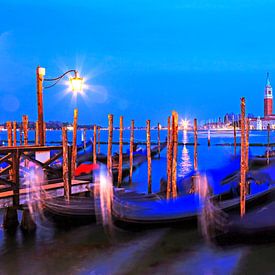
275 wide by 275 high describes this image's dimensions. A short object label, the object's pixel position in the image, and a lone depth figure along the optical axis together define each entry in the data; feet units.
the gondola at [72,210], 22.58
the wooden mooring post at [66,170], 23.11
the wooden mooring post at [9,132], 39.62
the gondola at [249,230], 19.35
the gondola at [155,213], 21.77
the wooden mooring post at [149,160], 35.19
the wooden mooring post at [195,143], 43.78
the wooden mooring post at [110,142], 37.68
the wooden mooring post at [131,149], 41.63
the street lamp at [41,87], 25.90
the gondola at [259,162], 49.96
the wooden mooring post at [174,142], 27.87
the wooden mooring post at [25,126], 40.11
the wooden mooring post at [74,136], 36.44
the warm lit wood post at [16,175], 21.11
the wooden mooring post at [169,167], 27.55
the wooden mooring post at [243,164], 21.66
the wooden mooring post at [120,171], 39.58
